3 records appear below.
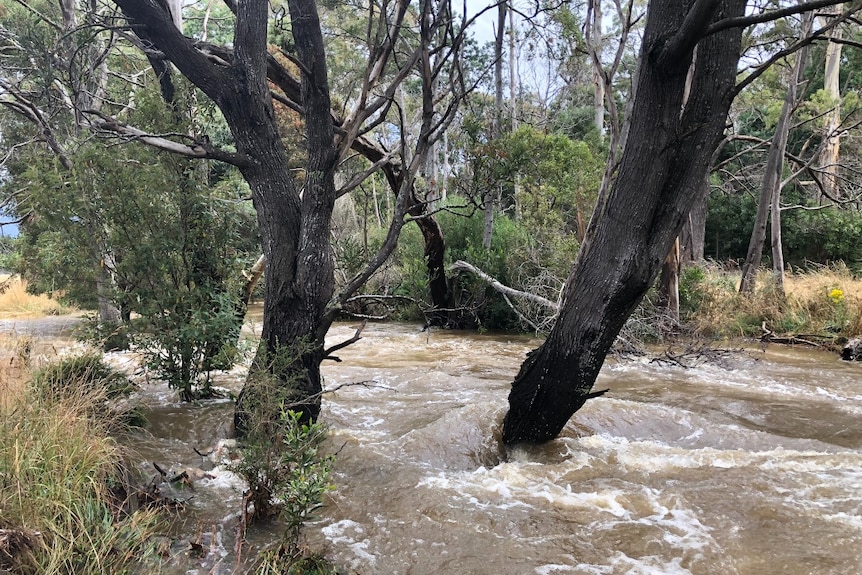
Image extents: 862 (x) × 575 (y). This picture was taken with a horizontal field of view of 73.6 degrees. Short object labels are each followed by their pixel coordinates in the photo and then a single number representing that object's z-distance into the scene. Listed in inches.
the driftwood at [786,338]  382.8
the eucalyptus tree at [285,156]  179.2
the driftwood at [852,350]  336.1
